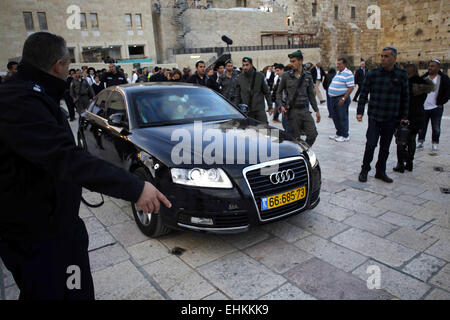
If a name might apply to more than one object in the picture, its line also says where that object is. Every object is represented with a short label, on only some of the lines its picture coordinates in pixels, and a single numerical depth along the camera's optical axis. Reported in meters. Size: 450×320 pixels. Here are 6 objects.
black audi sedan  2.98
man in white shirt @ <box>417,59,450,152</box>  6.07
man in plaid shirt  4.68
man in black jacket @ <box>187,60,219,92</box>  8.19
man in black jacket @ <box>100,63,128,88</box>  10.39
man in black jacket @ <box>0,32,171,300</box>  1.38
